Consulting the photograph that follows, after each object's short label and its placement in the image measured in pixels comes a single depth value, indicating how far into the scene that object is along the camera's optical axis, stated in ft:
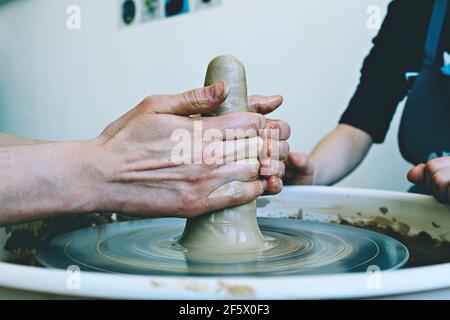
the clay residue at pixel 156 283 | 1.45
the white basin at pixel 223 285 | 1.44
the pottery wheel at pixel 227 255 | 2.17
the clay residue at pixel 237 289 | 1.43
